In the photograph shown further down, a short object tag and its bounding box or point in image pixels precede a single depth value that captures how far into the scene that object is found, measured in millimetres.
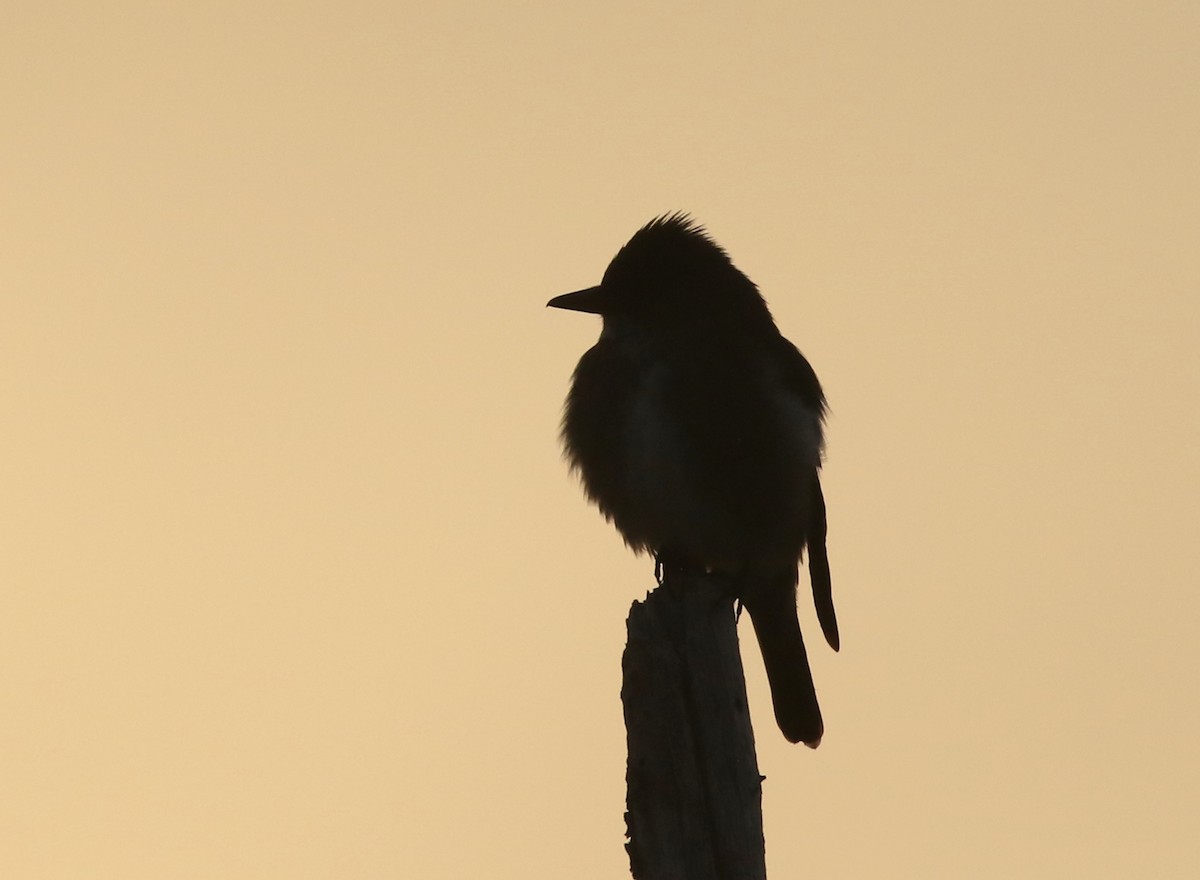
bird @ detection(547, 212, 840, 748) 11727
